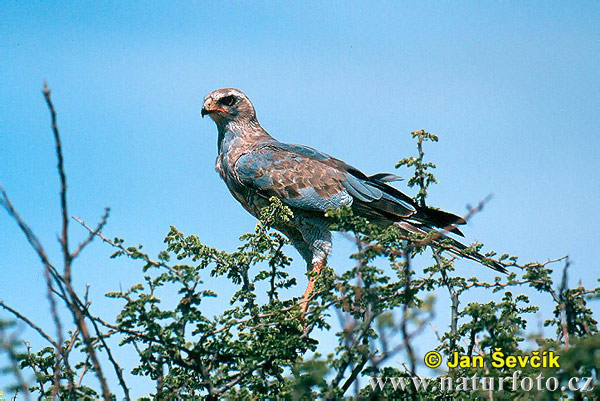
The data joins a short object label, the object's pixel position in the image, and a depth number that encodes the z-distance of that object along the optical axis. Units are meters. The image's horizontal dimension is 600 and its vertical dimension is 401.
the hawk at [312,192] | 13.17
